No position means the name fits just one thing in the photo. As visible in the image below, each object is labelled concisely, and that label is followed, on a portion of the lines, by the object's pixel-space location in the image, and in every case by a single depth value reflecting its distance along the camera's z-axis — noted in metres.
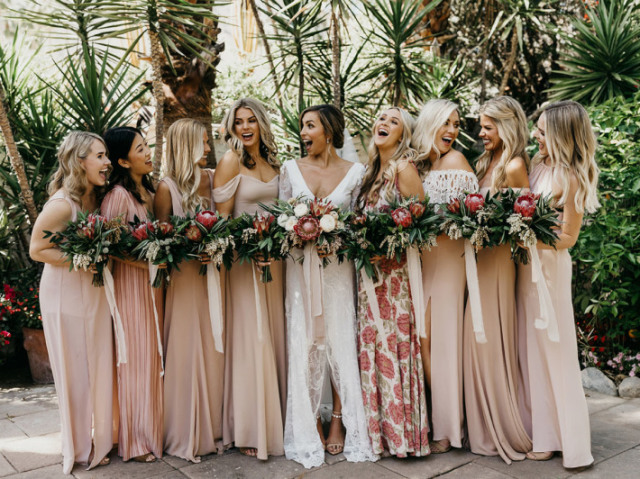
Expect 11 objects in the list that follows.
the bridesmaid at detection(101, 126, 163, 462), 3.77
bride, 3.80
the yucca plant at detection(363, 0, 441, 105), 6.74
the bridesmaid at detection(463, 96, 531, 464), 3.77
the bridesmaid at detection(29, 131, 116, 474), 3.62
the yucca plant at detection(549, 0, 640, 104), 6.88
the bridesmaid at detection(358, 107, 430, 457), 3.76
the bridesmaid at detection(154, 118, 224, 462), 3.86
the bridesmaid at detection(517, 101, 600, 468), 3.52
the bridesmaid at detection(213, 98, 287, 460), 3.84
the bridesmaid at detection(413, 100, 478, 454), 3.81
